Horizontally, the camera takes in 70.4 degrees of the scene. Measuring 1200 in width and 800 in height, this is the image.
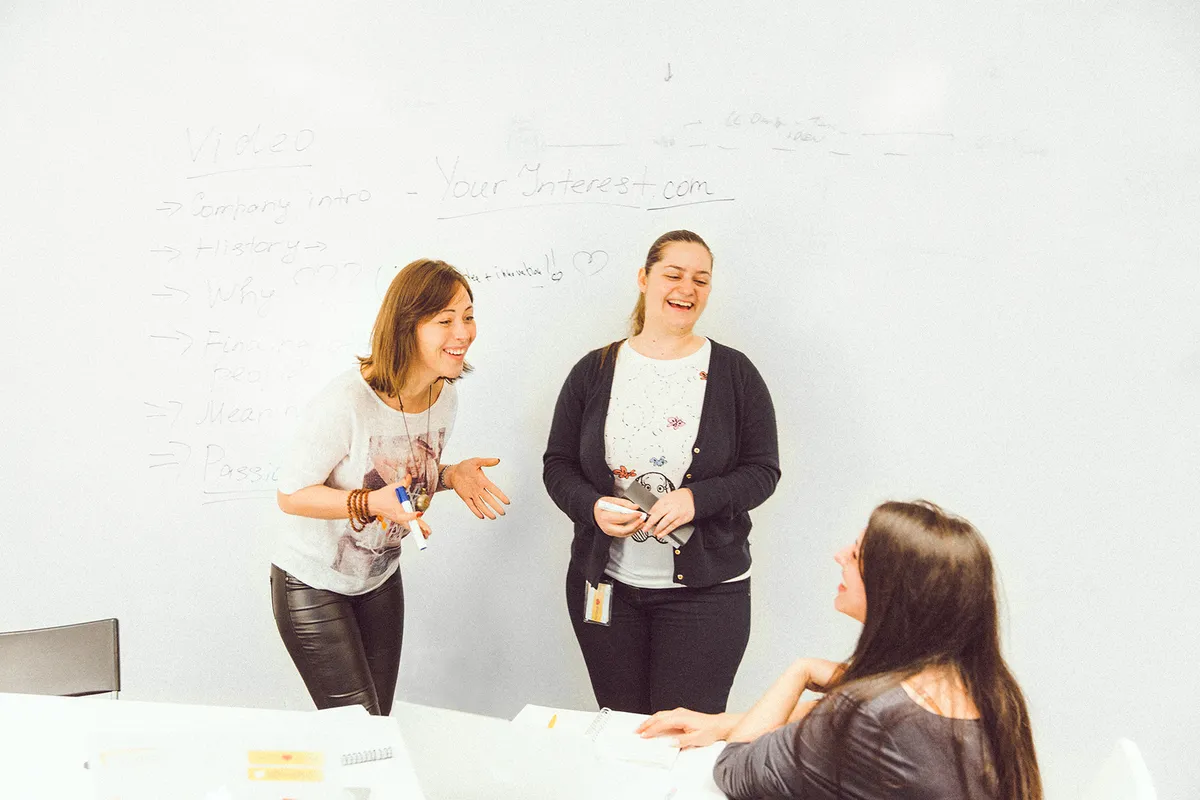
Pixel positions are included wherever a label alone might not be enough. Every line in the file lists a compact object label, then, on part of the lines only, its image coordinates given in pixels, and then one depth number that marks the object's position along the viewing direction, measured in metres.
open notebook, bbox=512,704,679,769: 1.45
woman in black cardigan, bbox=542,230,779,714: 2.06
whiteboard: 2.16
